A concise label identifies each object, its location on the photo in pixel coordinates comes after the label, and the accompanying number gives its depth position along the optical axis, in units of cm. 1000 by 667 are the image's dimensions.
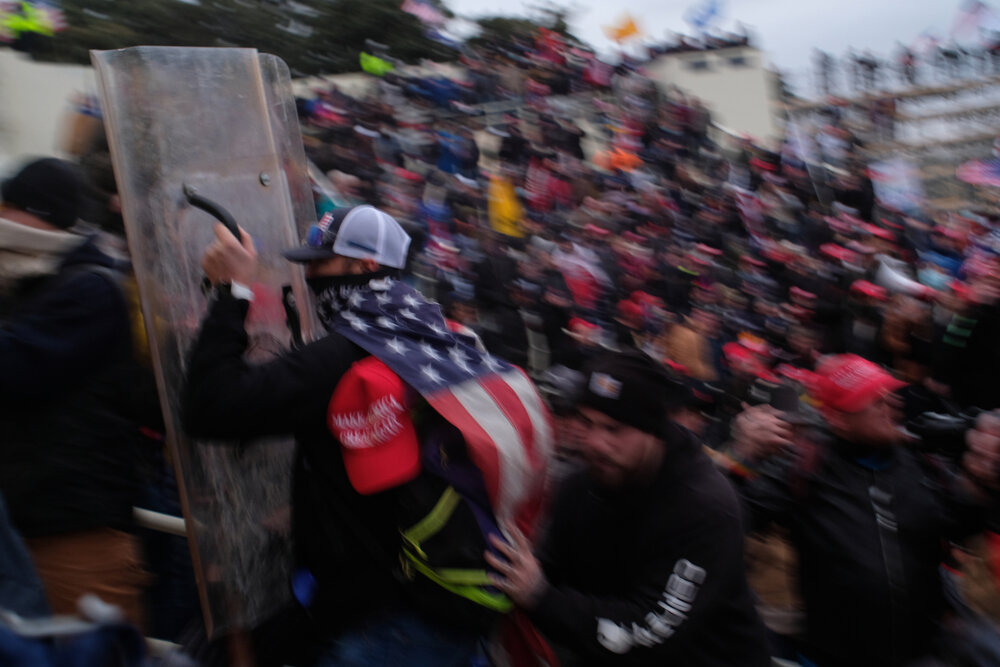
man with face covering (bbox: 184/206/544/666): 197
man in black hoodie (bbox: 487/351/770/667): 203
